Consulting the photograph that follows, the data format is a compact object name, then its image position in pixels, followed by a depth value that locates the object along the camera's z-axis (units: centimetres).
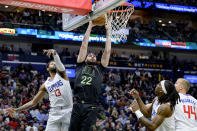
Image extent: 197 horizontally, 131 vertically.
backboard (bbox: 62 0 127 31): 488
